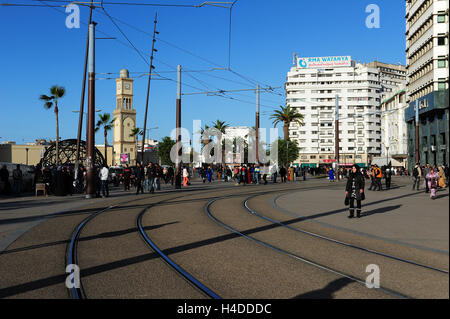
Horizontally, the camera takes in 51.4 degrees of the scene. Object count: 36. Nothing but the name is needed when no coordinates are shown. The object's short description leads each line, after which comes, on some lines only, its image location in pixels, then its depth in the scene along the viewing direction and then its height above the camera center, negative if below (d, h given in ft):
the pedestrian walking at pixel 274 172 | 146.51 -2.49
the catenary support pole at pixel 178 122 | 101.81 +9.41
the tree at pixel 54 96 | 144.15 +21.42
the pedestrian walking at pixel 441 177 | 86.53 -2.51
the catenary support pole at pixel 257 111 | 138.41 +15.67
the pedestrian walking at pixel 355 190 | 45.52 -2.56
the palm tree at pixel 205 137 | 291.11 +19.41
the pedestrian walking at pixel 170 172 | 145.64 -2.50
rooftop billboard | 435.12 +95.59
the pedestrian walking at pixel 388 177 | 98.99 -2.81
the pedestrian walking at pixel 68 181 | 81.87 -2.84
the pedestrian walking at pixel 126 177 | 102.17 -2.71
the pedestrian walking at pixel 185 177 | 125.92 -3.44
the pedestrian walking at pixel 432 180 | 67.15 -2.40
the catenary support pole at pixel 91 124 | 70.85 +6.30
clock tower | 468.75 +49.93
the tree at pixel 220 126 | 276.00 +22.76
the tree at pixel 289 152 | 336.90 +8.98
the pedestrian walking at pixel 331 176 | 147.13 -3.91
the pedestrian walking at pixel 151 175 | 88.80 -2.03
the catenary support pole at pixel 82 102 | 110.01 +14.80
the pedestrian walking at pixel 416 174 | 92.38 -2.05
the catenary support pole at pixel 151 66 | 122.61 +27.24
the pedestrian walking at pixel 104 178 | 76.84 -2.20
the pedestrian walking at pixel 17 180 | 82.28 -2.65
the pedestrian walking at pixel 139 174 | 82.80 -1.67
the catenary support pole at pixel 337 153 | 145.14 +3.33
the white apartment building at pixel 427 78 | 178.70 +36.98
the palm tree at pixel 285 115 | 250.78 +26.32
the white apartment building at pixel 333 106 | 433.48 +54.24
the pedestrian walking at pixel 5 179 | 83.10 -2.48
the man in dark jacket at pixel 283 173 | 148.56 -3.00
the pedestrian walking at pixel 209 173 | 153.57 -2.84
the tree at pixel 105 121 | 220.19 +20.79
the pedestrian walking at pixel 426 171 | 83.95 -2.48
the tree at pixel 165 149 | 391.65 +13.08
